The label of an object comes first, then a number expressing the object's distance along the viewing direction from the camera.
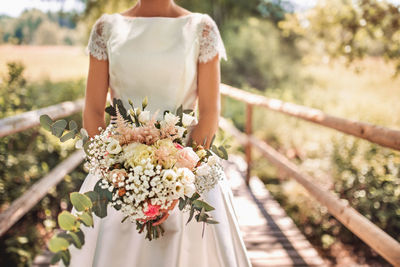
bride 1.47
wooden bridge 1.81
